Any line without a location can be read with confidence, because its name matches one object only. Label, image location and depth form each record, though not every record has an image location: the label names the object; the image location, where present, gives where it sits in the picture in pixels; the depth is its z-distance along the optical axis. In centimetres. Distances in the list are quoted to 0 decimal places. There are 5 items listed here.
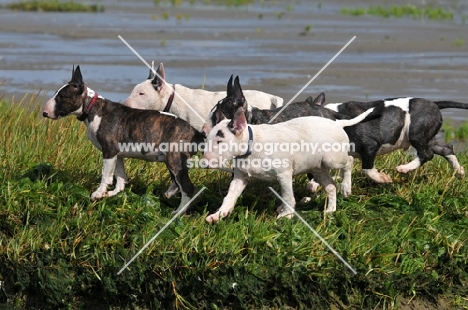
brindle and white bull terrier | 1579
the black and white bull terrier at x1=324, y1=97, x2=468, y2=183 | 1712
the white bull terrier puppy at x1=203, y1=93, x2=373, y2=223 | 1486
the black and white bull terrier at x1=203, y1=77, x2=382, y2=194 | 1633
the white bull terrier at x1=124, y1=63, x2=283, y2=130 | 1811
